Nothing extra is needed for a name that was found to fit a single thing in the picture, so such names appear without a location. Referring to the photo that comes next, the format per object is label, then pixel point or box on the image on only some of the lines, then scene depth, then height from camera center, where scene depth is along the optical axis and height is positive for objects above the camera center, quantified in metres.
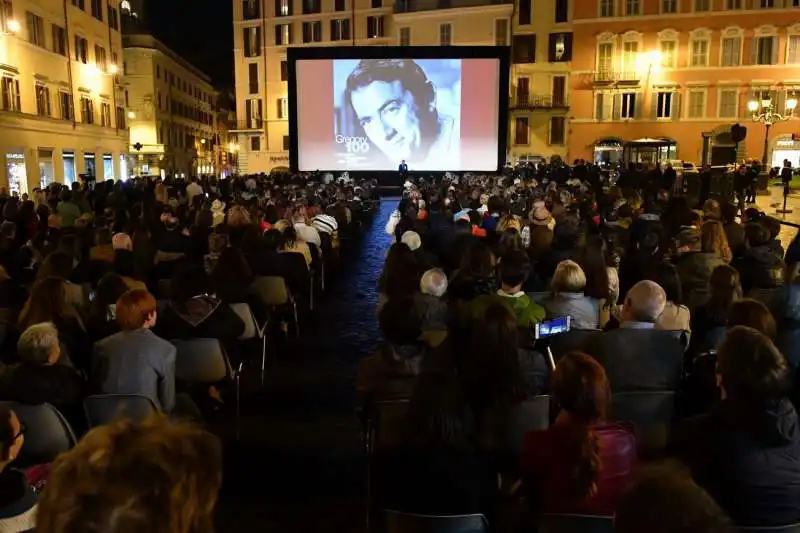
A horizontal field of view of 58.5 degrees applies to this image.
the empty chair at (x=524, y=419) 3.50 -1.21
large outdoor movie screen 24.61 +1.98
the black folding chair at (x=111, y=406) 3.57 -1.18
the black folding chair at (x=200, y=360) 4.64 -1.22
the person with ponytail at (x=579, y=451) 2.68 -1.07
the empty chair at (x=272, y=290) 6.80 -1.13
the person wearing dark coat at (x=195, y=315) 4.89 -0.99
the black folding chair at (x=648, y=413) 3.60 -1.22
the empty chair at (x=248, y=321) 5.47 -1.16
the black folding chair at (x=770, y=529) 2.33 -1.16
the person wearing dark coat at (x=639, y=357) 3.99 -1.04
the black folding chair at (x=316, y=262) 9.66 -1.26
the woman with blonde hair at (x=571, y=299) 5.14 -0.93
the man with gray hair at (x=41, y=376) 3.47 -1.02
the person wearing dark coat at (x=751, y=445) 2.60 -1.02
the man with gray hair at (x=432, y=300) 5.19 -0.96
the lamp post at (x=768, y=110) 18.83 +2.01
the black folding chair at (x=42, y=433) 3.27 -1.20
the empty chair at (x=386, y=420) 3.33 -1.20
